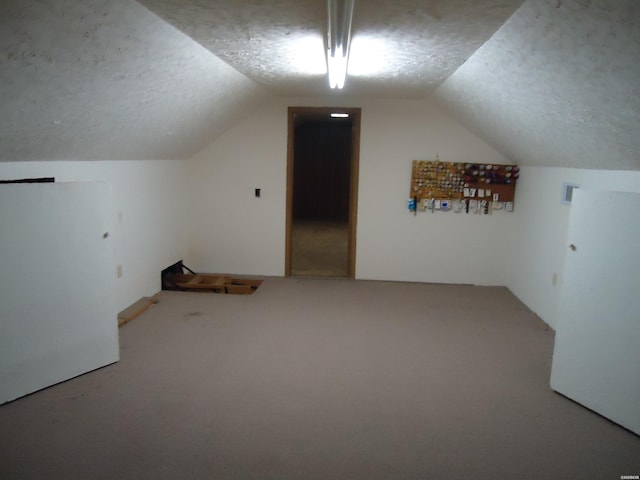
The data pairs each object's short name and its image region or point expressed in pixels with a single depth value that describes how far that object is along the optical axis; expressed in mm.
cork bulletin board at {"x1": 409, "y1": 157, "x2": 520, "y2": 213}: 5438
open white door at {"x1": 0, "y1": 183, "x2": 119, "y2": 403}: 2711
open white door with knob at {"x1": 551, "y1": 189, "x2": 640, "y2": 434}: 2609
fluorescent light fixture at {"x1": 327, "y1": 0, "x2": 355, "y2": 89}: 2022
